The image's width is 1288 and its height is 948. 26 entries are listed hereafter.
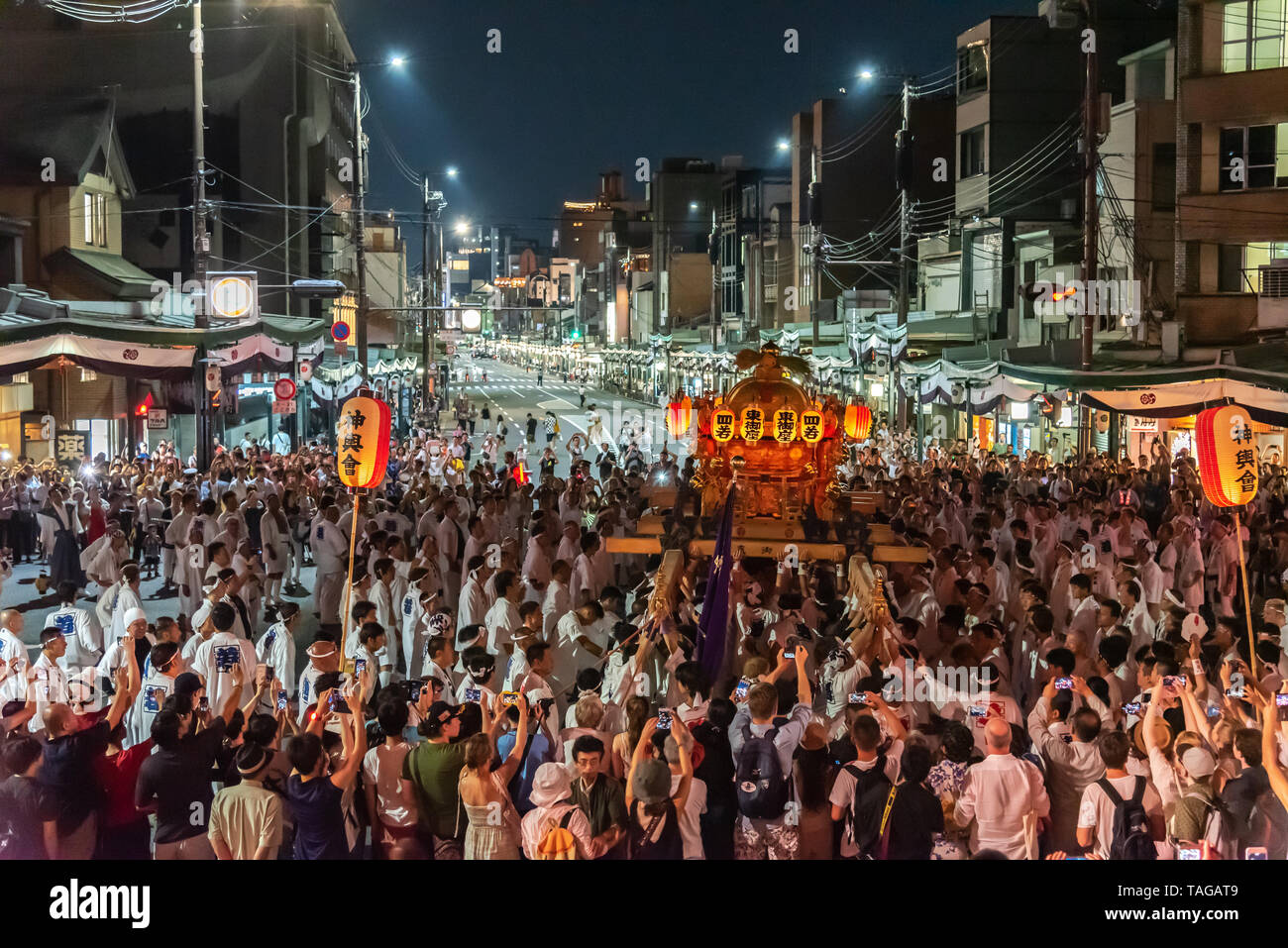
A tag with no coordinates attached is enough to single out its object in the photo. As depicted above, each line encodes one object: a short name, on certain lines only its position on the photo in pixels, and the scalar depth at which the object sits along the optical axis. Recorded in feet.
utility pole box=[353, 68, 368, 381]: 116.78
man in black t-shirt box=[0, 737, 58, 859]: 20.48
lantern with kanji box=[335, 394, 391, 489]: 38.99
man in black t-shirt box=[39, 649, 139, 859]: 20.81
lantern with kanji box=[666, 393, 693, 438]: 71.51
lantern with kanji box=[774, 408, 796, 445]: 45.98
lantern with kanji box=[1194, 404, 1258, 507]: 37.35
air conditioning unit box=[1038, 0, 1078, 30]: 121.39
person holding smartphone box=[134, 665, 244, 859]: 20.65
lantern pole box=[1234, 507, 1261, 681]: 28.12
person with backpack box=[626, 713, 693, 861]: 20.81
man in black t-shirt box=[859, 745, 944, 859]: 20.16
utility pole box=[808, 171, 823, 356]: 141.18
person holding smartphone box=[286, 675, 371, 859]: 19.98
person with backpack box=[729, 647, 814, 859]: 21.76
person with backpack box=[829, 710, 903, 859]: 20.74
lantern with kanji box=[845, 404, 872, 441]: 68.95
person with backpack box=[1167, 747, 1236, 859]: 20.43
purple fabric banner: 30.99
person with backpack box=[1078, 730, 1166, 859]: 20.56
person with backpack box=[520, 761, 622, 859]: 20.06
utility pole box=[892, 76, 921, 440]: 110.31
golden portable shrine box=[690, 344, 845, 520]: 45.75
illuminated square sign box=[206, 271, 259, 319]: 85.87
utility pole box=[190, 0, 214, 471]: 77.36
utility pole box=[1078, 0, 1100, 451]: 79.05
